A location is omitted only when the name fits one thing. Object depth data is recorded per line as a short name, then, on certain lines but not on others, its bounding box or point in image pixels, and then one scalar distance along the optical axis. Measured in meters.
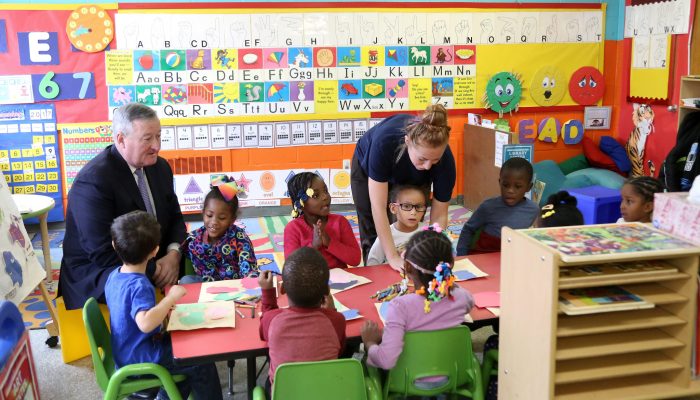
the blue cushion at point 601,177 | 5.92
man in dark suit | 2.82
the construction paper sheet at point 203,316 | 2.21
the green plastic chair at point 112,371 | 2.18
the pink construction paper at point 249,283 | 2.62
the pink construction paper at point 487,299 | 2.36
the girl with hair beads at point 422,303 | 2.06
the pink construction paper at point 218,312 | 2.29
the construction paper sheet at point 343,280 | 2.58
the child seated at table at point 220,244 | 3.04
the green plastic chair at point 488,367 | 2.43
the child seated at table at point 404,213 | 3.08
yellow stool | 3.18
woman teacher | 2.76
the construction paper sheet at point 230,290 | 2.48
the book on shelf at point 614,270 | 1.83
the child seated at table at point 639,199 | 3.11
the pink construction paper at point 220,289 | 2.56
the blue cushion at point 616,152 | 6.44
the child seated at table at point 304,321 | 2.01
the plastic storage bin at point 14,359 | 1.93
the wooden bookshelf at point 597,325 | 1.83
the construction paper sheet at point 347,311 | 2.26
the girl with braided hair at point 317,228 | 3.05
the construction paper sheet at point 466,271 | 2.66
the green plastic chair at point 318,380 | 1.92
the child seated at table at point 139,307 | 2.25
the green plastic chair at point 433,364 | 2.09
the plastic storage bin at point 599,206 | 5.32
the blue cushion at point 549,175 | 6.00
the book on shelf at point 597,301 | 1.82
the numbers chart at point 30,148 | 5.58
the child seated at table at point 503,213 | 3.37
